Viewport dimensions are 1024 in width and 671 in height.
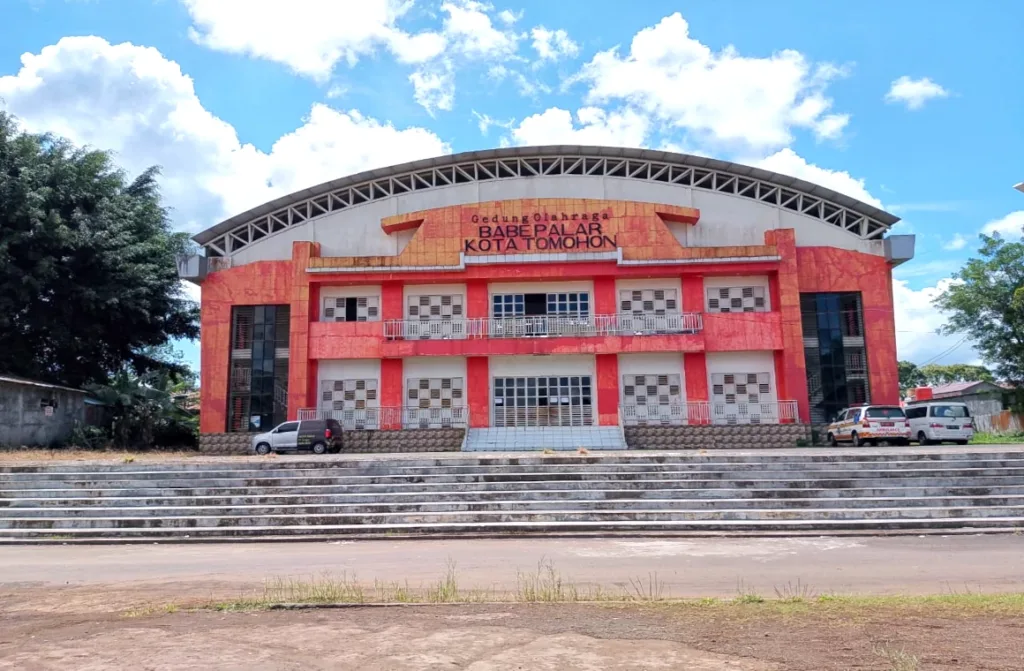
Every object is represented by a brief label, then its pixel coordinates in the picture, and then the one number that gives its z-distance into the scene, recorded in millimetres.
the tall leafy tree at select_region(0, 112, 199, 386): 27156
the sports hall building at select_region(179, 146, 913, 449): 27547
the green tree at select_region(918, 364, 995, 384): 76462
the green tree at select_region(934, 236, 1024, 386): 34688
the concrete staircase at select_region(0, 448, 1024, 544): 12547
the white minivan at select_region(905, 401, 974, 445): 23312
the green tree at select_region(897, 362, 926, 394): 81062
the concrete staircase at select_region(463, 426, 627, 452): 25531
